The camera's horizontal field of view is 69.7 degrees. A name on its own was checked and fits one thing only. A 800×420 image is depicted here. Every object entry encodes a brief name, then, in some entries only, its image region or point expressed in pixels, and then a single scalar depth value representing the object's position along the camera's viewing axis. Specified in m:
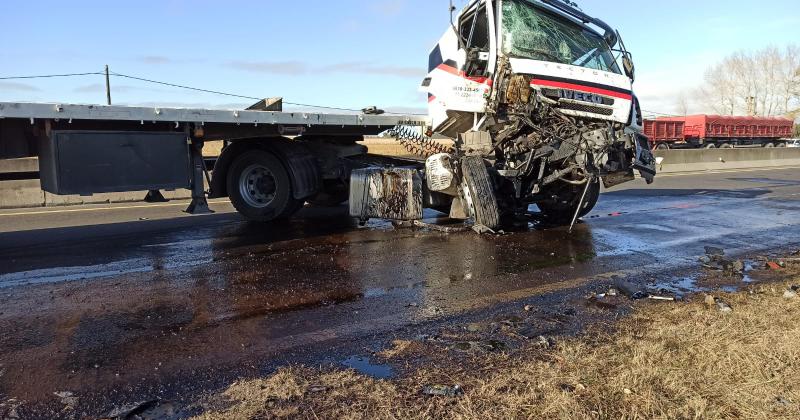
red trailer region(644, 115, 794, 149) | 38.78
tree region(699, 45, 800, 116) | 66.06
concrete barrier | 24.80
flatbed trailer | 6.56
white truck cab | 7.49
